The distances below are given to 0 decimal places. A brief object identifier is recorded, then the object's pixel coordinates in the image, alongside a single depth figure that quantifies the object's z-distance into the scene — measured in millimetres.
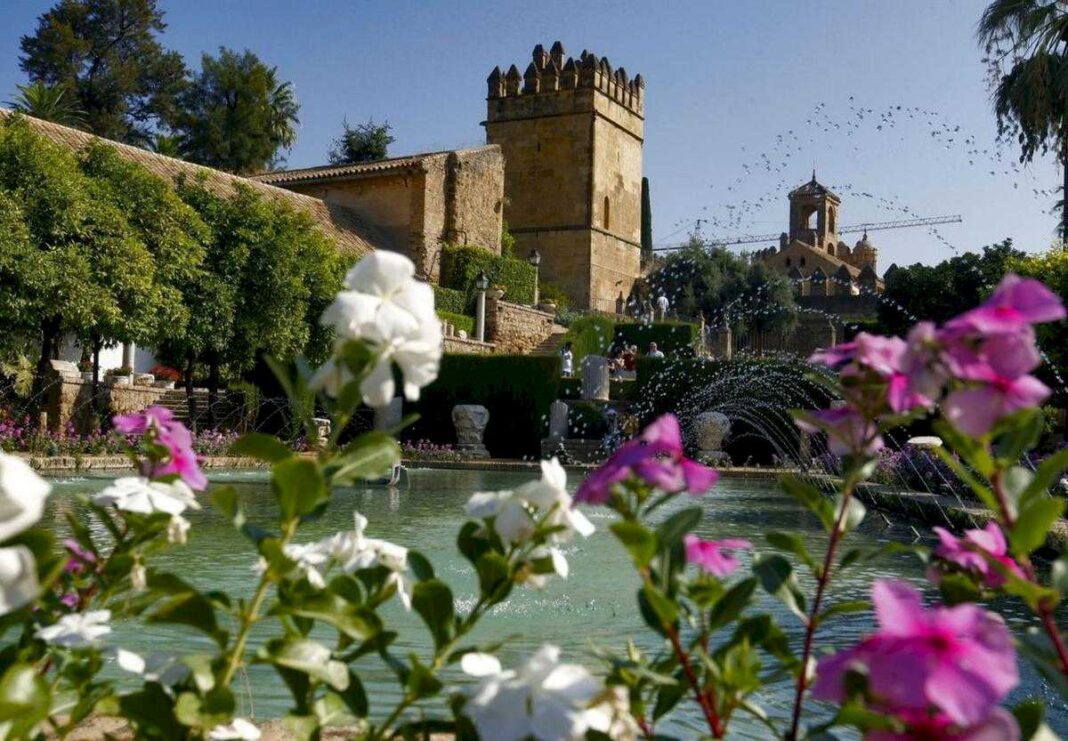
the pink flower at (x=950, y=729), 757
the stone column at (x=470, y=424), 20766
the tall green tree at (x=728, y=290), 41688
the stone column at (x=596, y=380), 22359
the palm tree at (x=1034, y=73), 19844
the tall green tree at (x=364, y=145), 42844
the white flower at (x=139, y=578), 1361
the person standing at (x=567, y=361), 25750
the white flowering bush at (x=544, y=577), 831
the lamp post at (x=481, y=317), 29000
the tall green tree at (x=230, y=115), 41906
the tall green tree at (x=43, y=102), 31094
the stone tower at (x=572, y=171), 44250
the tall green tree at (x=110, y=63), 39406
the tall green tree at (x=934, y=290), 25906
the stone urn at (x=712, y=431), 19297
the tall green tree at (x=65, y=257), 13852
